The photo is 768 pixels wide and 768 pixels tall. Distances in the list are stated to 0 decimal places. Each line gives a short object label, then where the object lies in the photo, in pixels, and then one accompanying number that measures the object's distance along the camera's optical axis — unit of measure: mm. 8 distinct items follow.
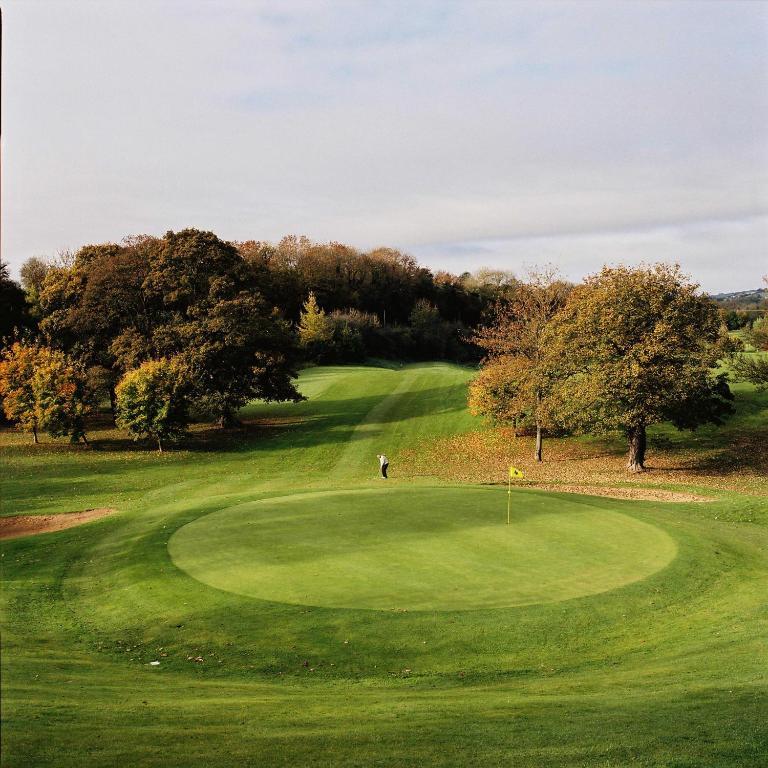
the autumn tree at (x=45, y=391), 44625
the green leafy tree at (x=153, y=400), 44656
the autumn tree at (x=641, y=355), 37812
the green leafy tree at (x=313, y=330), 88138
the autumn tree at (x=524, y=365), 44156
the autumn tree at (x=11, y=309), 58719
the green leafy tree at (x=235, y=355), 47844
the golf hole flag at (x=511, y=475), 21453
